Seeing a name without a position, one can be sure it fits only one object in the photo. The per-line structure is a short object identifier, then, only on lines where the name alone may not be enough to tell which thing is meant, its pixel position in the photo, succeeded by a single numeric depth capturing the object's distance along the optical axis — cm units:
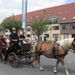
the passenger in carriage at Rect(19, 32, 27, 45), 896
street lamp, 1733
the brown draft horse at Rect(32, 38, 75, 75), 709
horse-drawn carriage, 868
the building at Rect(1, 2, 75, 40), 4947
